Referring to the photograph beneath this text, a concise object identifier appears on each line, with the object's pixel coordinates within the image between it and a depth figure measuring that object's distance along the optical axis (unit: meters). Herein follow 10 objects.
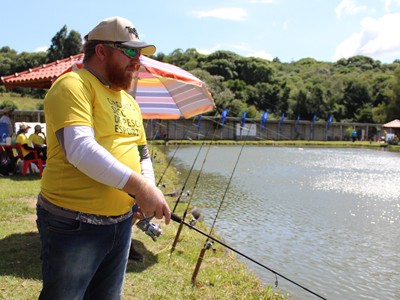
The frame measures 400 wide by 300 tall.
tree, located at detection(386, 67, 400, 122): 51.56
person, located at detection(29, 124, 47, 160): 10.12
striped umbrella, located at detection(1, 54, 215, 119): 5.09
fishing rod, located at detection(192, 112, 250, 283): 4.16
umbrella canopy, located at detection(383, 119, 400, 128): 42.31
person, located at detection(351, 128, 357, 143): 47.64
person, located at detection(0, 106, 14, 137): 13.00
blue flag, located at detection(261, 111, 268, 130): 45.59
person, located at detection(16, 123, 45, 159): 9.96
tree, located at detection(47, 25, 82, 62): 68.27
